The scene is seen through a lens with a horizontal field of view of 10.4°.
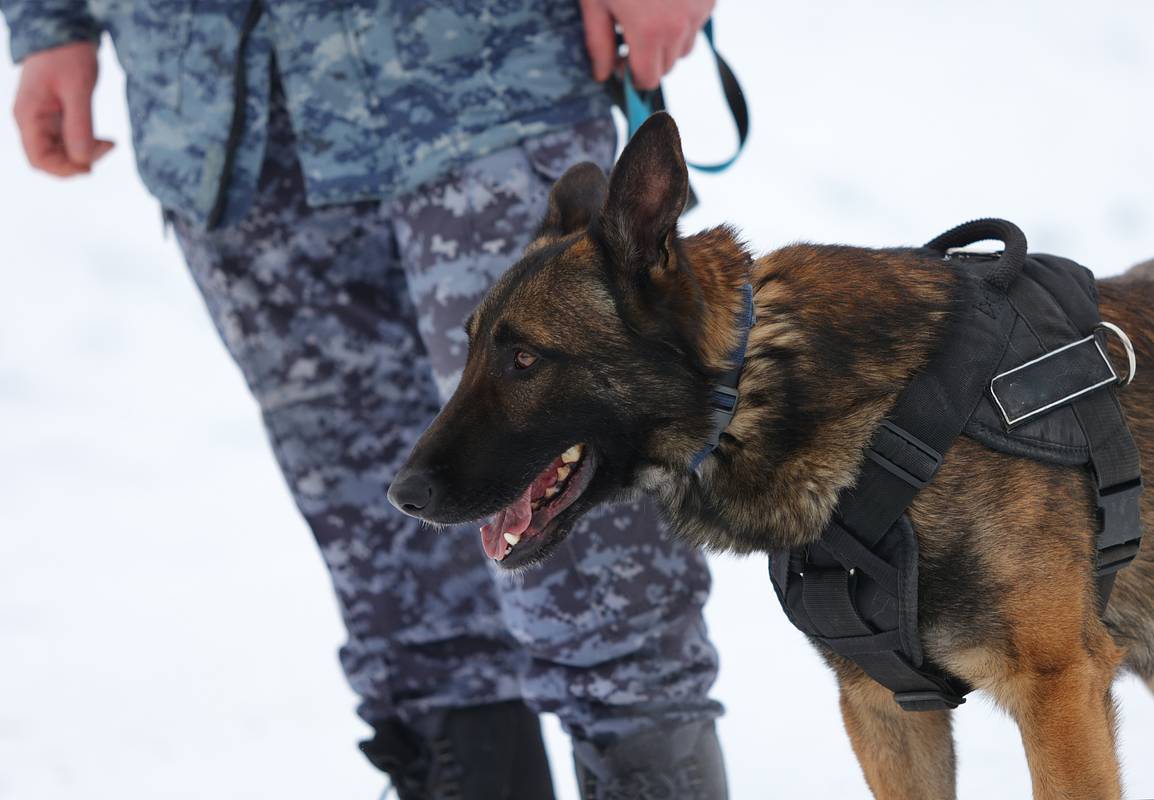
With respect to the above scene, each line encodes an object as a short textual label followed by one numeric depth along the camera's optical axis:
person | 4.83
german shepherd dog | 4.66
